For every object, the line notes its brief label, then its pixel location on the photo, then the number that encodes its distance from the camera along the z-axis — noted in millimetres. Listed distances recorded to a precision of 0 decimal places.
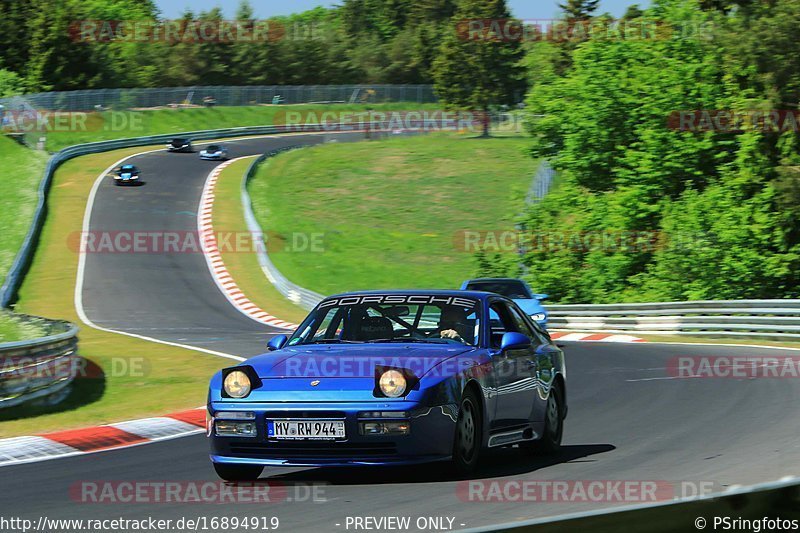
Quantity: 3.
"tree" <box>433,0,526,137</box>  102938
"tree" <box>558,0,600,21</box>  115812
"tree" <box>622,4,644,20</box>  103800
